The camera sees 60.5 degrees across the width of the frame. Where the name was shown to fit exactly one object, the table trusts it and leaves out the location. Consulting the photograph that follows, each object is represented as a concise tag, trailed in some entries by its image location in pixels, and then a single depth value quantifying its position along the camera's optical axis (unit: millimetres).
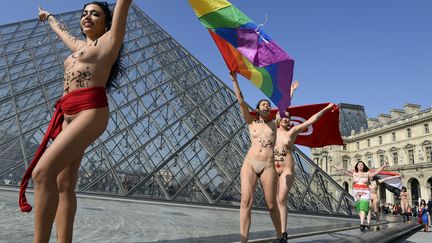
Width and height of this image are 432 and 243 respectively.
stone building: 46125
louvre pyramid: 9484
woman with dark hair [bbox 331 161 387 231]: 6456
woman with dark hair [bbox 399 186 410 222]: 13195
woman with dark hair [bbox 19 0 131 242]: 1620
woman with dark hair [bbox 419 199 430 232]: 10750
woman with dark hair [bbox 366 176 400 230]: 8603
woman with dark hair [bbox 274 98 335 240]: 4414
